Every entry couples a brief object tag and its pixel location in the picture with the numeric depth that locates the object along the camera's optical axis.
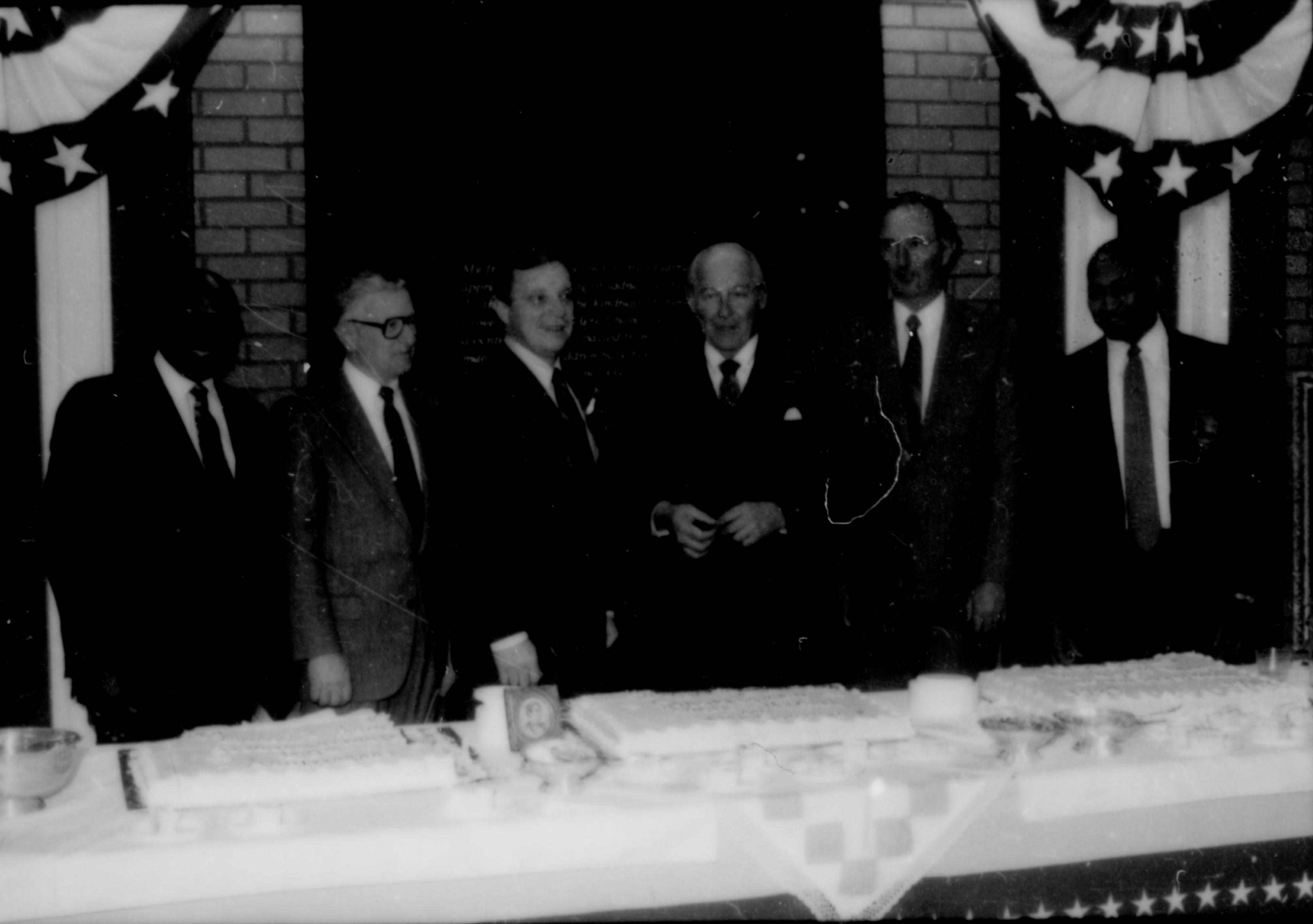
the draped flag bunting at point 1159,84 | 3.75
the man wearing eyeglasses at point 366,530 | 2.76
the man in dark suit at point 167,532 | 2.75
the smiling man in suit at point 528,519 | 2.84
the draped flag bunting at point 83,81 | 3.21
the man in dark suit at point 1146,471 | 3.25
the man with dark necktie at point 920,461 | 3.15
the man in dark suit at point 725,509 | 3.06
